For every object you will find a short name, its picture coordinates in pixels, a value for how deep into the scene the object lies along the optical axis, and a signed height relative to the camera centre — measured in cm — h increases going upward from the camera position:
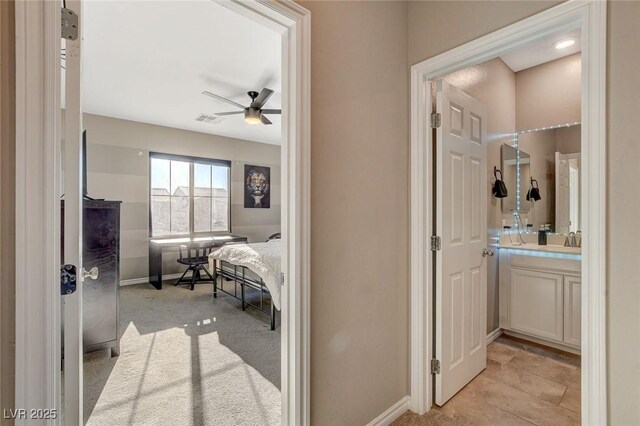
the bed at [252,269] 308 -71
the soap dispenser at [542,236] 308 -26
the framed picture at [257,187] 651 +52
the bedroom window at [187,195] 536 +29
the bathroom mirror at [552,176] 289 +36
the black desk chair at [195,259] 489 -83
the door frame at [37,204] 78 +2
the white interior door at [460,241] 195 -21
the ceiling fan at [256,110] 350 +123
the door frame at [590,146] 125 +28
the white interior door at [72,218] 88 -2
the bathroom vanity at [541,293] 262 -78
